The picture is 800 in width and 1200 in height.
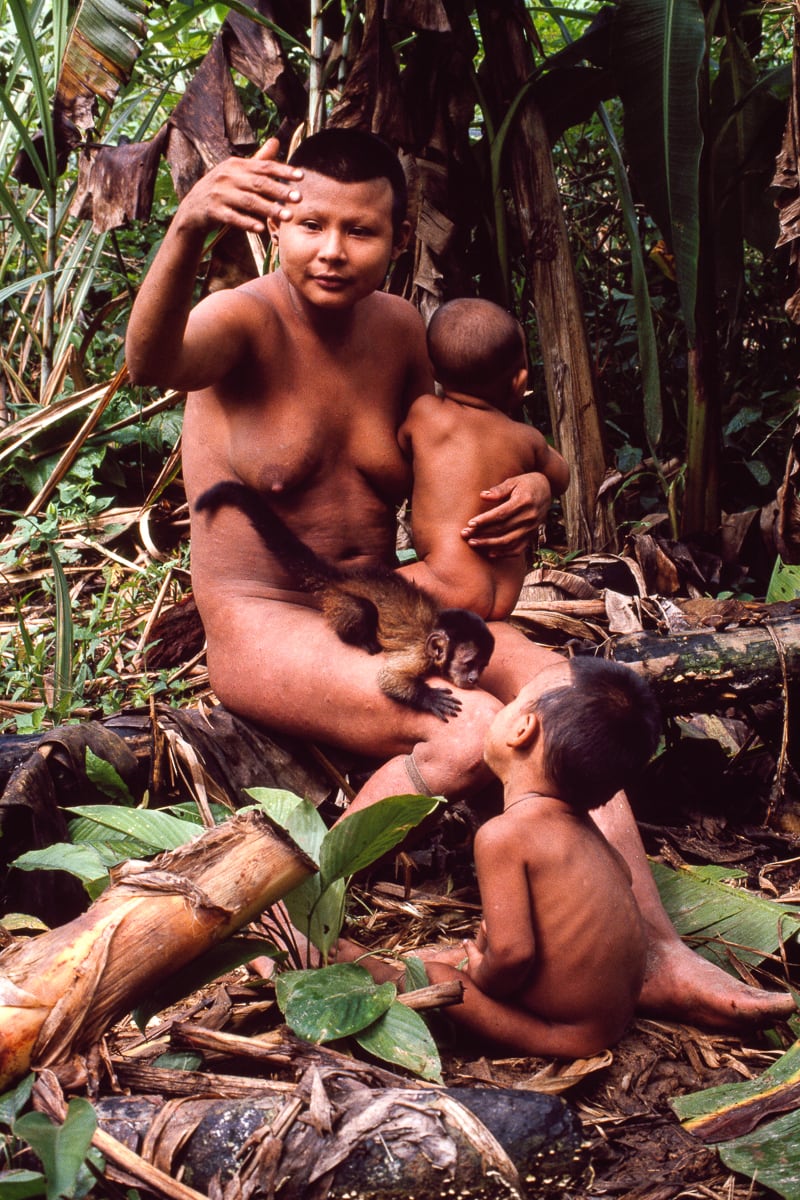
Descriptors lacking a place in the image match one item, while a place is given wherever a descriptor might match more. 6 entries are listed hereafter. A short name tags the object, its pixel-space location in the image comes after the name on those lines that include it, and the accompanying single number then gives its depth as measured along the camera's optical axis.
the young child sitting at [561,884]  2.09
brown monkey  2.65
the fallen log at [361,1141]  1.55
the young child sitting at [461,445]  2.82
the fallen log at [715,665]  3.14
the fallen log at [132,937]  1.72
